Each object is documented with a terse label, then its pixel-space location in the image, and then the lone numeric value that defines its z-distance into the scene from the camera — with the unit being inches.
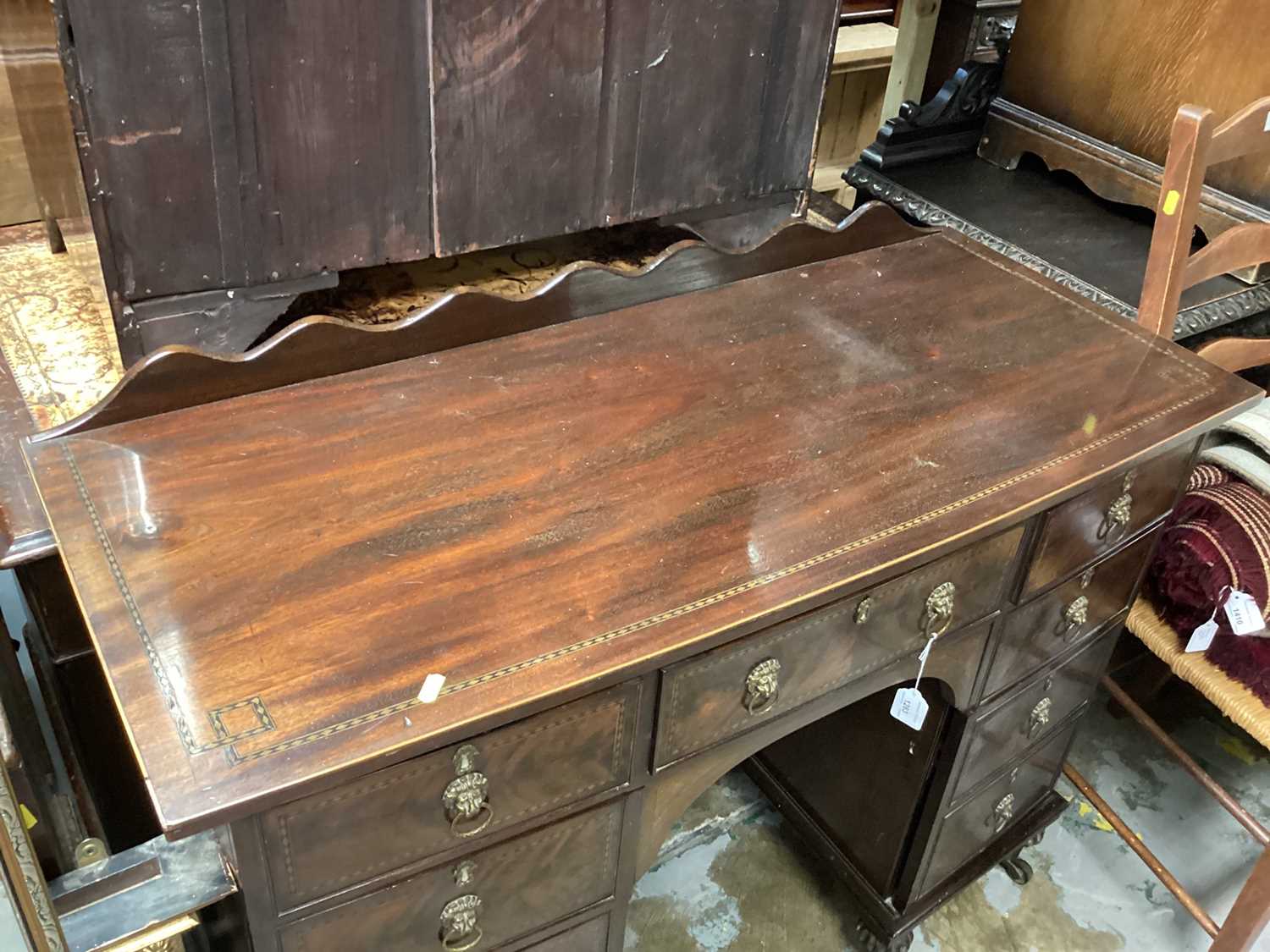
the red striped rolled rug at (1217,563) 57.3
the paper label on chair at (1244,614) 55.3
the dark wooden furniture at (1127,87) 67.5
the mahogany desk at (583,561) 31.3
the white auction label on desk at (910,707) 46.5
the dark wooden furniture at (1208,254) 53.4
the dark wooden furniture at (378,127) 36.2
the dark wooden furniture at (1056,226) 67.4
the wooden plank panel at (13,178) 53.2
